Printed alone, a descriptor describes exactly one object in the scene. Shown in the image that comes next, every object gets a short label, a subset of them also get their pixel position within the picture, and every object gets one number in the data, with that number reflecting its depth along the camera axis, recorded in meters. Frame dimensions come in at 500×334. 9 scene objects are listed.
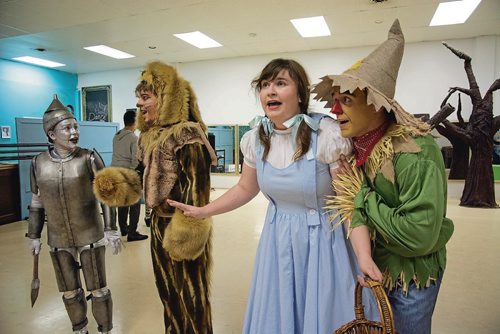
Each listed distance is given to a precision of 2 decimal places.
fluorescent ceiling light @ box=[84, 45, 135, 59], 7.71
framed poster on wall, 10.21
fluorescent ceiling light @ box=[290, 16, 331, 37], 5.98
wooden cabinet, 5.44
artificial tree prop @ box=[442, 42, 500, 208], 5.98
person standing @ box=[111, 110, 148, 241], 4.52
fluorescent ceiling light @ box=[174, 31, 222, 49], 6.82
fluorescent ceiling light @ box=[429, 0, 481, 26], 5.30
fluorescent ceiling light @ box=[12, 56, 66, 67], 8.67
